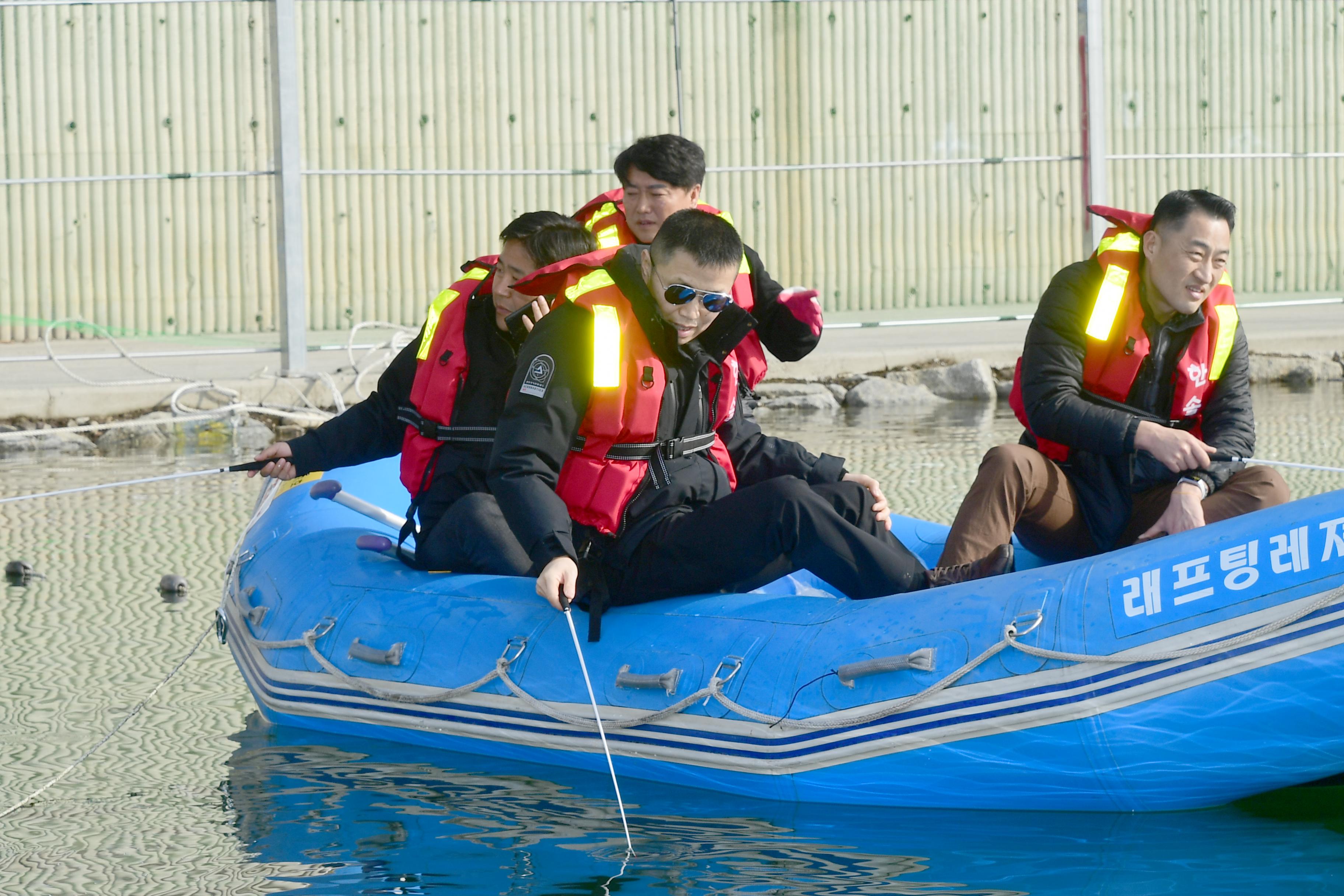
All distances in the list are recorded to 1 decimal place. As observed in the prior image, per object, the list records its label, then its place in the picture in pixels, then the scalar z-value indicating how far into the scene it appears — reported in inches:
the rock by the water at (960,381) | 665.0
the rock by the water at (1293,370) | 694.5
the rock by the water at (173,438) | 587.8
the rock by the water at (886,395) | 657.0
